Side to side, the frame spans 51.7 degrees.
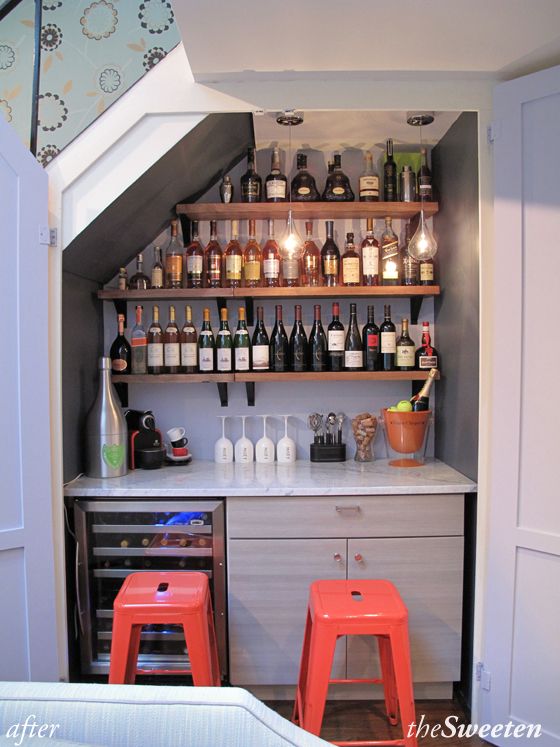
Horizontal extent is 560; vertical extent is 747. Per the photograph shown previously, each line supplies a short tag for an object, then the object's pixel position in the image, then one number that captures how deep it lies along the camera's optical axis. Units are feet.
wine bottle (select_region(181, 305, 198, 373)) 8.62
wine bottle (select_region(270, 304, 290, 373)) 8.86
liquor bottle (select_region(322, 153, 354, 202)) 8.55
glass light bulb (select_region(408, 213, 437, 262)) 7.54
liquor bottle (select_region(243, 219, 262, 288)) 8.53
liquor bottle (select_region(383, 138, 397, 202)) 8.70
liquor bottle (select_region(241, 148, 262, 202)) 8.52
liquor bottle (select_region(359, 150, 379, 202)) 8.54
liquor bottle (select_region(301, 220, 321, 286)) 8.70
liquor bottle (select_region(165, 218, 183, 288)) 8.60
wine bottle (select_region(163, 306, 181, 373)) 8.66
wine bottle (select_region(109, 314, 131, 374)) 8.63
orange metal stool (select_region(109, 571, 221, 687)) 5.86
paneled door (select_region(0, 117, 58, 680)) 6.16
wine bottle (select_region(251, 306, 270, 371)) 8.46
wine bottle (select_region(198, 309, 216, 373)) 8.51
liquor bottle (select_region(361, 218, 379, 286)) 8.48
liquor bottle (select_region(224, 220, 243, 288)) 8.43
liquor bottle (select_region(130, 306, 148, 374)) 8.64
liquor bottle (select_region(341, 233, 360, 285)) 8.37
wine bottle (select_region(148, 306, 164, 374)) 8.64
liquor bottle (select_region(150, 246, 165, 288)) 8.67
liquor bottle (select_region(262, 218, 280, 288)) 8.40
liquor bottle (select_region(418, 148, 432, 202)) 8.41
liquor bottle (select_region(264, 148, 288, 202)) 8.41
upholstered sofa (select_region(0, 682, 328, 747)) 2.83
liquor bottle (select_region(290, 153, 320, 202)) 8.61
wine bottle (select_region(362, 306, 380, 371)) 8.72
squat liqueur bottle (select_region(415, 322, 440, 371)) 8.50
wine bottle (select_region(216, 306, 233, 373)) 8.46
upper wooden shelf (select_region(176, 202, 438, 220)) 8.21
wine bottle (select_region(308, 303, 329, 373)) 8.80
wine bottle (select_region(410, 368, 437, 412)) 8.18
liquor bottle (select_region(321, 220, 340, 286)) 8.54
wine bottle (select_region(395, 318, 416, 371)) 8.57
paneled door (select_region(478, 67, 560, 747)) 6.05
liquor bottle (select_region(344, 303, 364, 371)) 8.57
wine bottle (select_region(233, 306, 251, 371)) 8.44
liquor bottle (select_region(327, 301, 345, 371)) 8.64
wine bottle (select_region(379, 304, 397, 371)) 8.59
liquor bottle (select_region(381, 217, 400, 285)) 8.48
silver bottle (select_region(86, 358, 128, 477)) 7.80
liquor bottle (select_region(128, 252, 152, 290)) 8.73
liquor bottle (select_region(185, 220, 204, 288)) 8.52
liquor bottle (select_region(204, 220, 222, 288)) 8.54
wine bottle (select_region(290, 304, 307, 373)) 8.77
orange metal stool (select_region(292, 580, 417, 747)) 5.60
